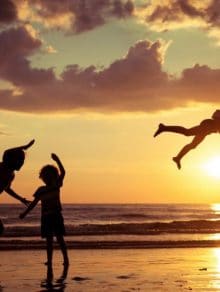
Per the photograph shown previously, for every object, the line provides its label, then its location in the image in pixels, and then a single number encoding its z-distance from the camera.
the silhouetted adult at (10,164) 11.71
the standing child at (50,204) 13.31
